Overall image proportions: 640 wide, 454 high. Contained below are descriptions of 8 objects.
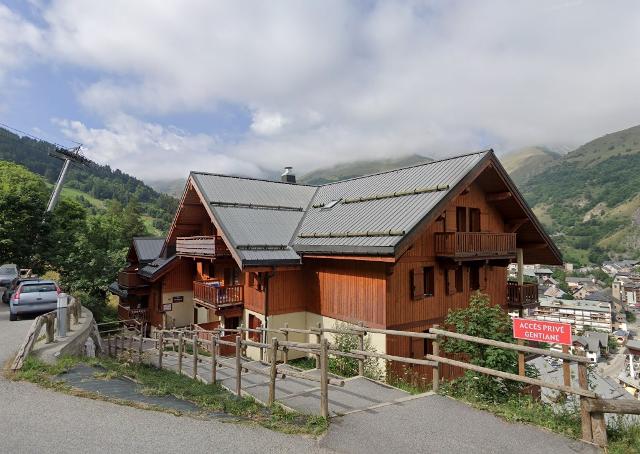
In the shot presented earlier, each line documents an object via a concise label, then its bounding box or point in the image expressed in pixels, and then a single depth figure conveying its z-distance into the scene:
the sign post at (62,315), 12.14
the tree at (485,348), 8.70
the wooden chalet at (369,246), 14.25
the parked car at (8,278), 20.97
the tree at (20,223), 25.61
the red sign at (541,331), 6.74
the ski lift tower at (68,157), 47.46
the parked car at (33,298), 15.68
